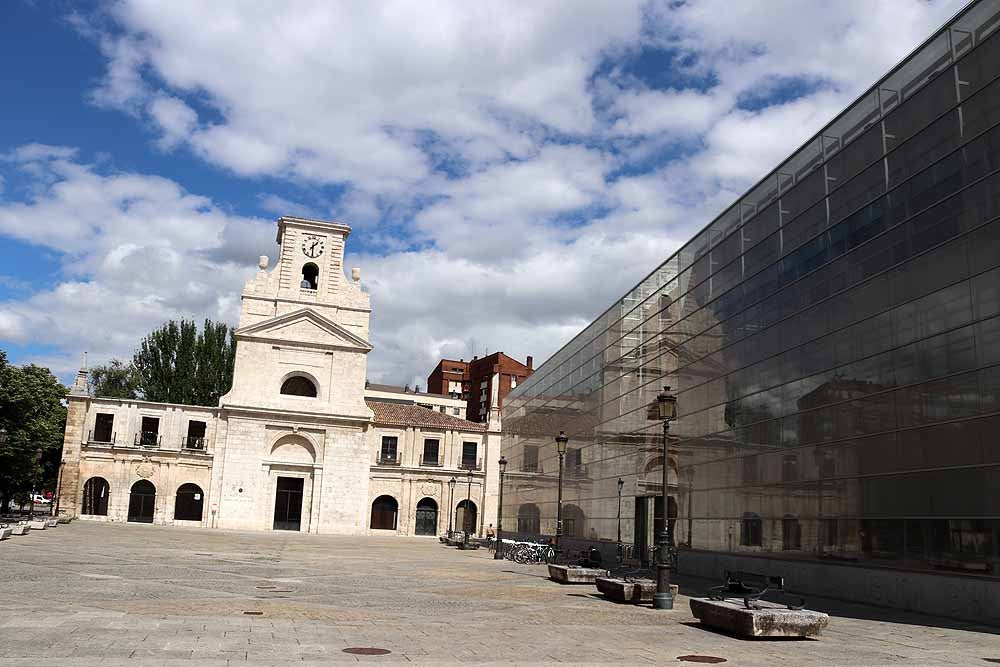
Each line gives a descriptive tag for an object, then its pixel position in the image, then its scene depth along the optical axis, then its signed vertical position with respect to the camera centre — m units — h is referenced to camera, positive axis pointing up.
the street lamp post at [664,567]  17.50 -1.18
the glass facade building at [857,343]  17.45 +4.41
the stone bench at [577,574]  22.94 -1.81
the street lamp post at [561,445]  30.39 +2.14
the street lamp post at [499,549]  37.52 -2.00
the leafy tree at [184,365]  75.25 +11.01
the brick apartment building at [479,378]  111.25 +16.42
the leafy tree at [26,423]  45.28 +3.60
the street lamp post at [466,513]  68.94 -0.92
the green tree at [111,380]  84.69 +10.96
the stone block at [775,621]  12.89 -1.61
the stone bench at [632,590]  18.09 -1.72
